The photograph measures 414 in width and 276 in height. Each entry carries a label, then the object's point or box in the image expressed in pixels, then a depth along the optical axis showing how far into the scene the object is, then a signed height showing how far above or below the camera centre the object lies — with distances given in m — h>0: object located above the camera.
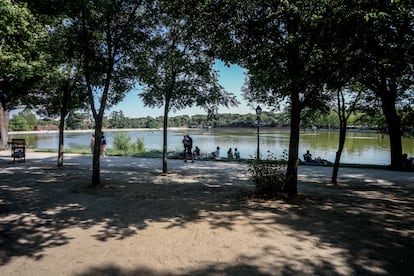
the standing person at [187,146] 16.67 -1.04
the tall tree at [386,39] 5.29 +2.02
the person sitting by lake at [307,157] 17.48 -1.71
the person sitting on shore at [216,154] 19.53 -1.76
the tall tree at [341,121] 10.31 +0.46
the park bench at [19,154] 14.26 -1.42
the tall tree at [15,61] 6.29 +2.90
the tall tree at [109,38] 8.88 +3.17
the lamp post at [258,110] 15.16 +1.22
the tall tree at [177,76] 10.76 +2.27
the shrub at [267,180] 7.45 -1.35
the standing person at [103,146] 18.31 -1.19
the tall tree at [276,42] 6.38 +2.29
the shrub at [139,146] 24.41 -1.54
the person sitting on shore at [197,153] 19.20 -1.65
